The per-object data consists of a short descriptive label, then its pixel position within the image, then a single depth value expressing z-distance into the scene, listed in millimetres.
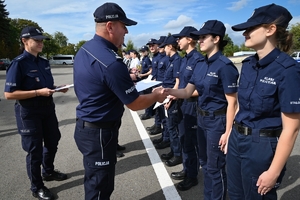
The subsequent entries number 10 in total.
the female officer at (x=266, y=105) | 1648
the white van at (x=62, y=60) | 62062
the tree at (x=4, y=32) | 44494
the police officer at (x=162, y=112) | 5091
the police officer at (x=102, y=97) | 2025
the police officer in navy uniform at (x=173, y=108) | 4215
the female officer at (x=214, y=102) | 2516
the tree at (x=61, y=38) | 92375
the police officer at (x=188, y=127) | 3469
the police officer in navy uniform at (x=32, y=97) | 3123
